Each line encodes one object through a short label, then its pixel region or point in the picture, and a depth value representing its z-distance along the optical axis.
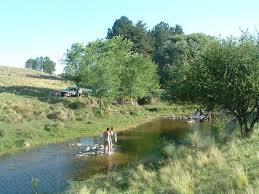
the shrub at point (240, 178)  13.66
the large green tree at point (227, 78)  24.37
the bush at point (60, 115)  43.54
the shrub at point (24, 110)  41.95
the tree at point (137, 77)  62.62
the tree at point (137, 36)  100.15
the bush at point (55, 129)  38.09
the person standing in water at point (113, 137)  32.75
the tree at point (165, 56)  84.34
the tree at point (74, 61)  57.18
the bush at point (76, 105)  50.52
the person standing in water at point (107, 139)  30.69
